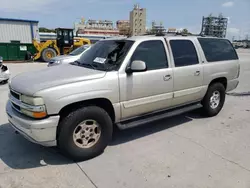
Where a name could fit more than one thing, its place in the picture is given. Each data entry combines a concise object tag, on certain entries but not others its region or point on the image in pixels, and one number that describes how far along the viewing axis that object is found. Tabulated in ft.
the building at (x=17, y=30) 79.56
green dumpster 60.03
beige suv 9.49
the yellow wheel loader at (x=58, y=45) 59.98
